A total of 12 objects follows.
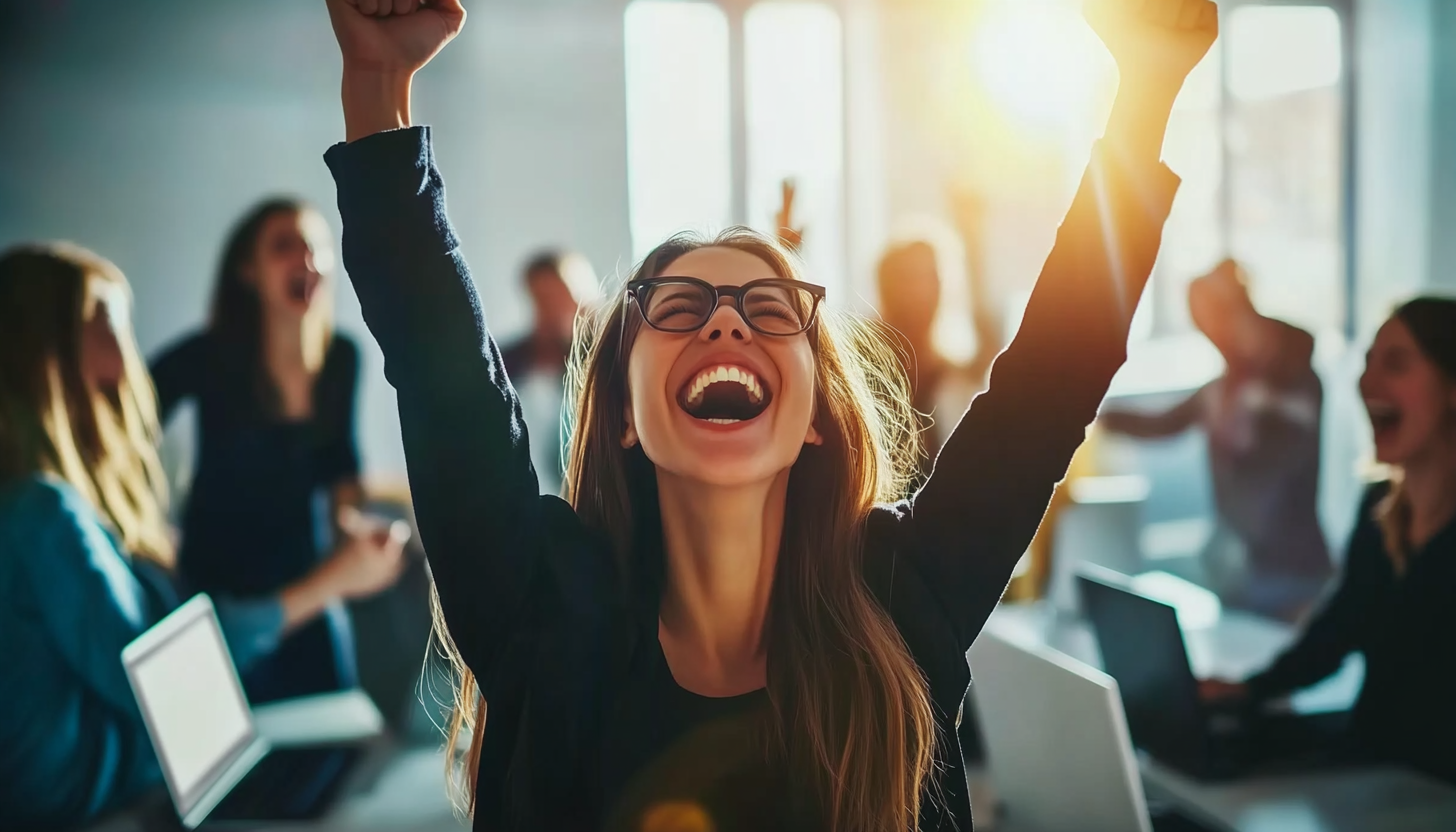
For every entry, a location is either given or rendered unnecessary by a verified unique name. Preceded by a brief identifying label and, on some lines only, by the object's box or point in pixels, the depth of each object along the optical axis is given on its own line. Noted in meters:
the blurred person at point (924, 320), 2.89
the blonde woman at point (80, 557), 1.70
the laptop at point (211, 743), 1.55
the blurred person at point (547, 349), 3.91
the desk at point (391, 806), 1.61
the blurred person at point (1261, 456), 2.86
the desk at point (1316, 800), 1.59
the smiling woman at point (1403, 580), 1.85
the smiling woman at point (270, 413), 2.60
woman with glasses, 0.93
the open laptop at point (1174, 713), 1.71
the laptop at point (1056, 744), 1.38
